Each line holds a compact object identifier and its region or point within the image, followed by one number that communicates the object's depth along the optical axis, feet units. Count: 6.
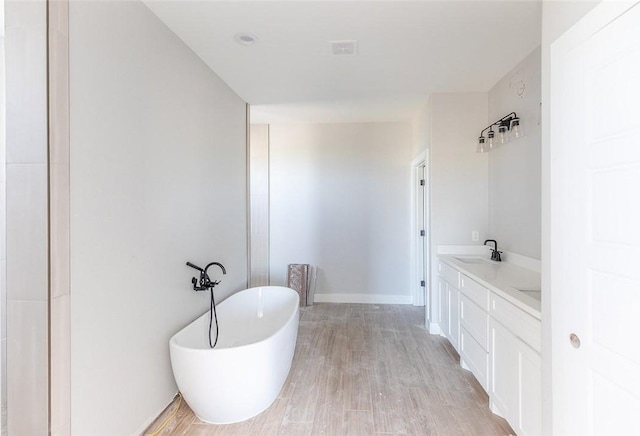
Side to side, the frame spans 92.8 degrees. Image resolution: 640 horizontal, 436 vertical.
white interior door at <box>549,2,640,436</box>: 3.42
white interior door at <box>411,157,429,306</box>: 13.60
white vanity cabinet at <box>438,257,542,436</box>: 5.13
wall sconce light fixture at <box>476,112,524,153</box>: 8.54
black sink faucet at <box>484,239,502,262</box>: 9.40
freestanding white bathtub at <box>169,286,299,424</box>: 5.71
